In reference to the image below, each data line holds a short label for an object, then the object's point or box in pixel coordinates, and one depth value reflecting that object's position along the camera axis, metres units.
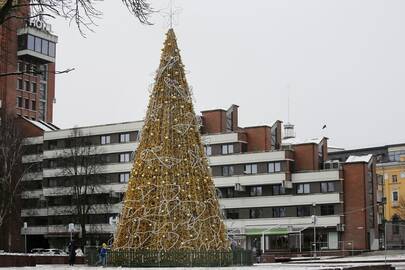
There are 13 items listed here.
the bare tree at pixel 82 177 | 70.94
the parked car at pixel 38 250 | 76.53
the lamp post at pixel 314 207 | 74.69
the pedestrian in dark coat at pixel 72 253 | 38.33
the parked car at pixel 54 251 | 70.94
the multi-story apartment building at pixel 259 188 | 74.00
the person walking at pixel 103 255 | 31.34
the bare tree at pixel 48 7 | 14.98
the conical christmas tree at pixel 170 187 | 29.98
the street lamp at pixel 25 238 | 88.06
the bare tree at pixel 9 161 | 58.72
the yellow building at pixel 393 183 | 110.44
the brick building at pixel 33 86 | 98.06
